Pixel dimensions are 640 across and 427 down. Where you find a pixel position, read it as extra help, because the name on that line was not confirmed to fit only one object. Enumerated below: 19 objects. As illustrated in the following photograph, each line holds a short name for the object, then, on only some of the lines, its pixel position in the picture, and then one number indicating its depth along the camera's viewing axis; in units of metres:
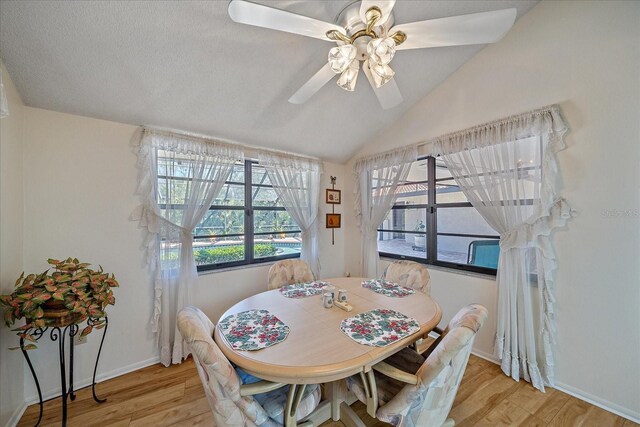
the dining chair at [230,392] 0.98
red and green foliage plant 1.34
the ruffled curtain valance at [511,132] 1.84
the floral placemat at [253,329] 1.21
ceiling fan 1.10
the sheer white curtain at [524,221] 1.87
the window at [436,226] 2.41
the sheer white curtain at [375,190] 2.95
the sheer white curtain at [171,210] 2.17
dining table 1.04
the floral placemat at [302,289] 1.91
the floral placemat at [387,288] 1.89
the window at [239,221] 2.31
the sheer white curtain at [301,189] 2.98
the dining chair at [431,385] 1.03
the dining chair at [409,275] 2.11
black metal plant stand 1.47
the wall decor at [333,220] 3.58
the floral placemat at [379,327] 1.24
